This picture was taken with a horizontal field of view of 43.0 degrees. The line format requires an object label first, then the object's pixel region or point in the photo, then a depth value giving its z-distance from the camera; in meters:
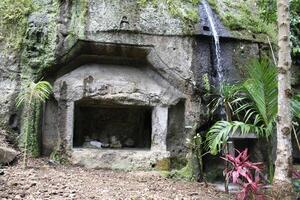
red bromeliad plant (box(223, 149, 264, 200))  3.76
